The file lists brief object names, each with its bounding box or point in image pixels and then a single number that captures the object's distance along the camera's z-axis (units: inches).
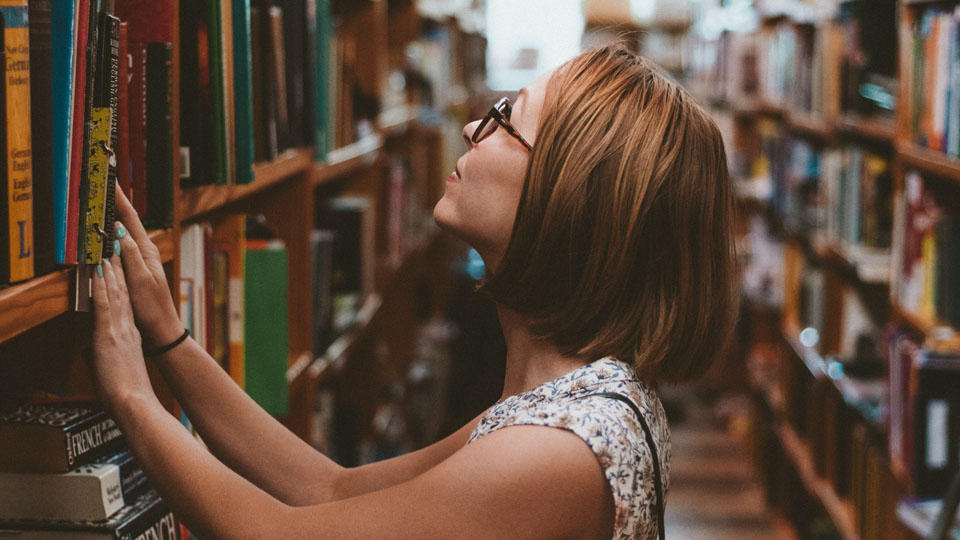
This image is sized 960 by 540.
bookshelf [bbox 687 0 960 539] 98.6
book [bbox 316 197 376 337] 109.1
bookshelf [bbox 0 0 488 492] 44.6
